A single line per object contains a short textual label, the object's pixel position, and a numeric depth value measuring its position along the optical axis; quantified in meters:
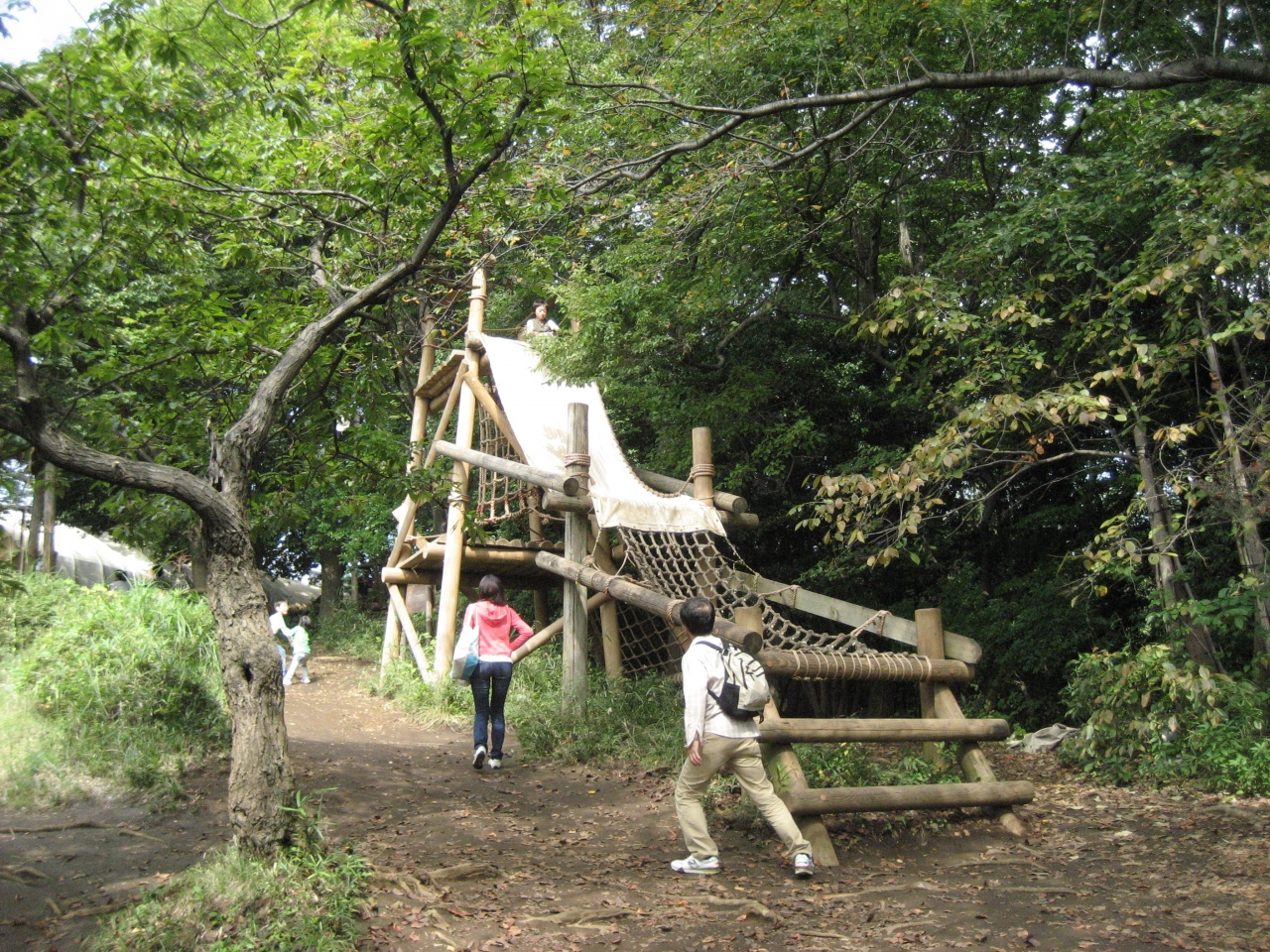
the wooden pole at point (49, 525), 13.43
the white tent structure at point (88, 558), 17.58
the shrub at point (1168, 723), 6.64
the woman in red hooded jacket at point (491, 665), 7.16
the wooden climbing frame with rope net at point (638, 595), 5.91
